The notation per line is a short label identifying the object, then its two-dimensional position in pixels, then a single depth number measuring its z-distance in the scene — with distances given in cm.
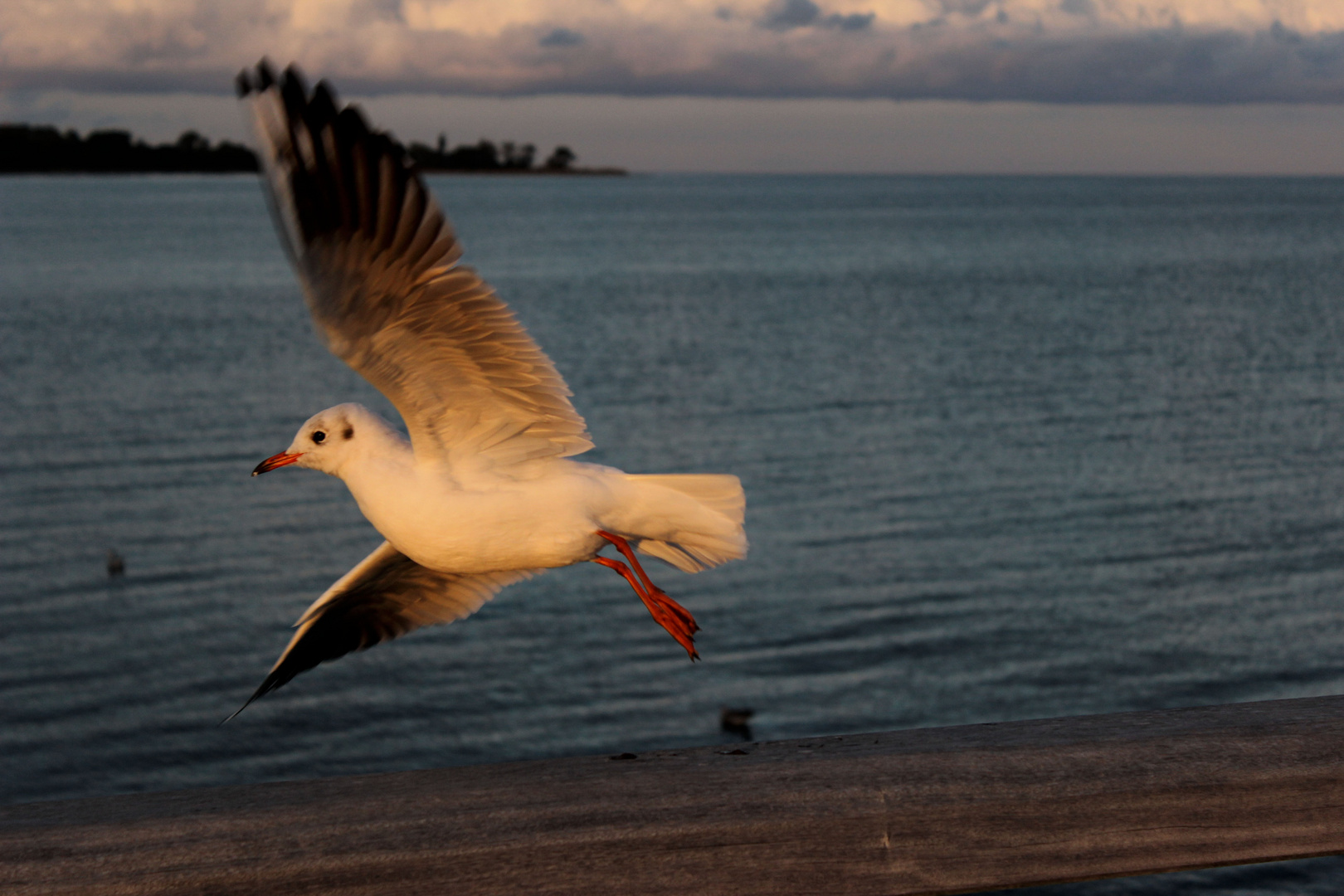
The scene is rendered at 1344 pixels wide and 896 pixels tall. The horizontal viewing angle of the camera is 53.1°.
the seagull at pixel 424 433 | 312
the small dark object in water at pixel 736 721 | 984
